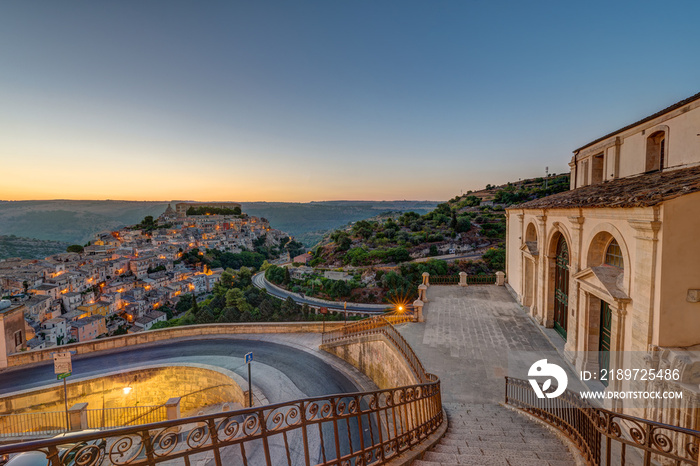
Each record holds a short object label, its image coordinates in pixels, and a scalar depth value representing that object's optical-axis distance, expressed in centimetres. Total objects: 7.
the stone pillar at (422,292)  1593
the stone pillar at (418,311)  1377
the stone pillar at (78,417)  1100
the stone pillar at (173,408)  1082
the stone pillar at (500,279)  1947
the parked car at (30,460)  470
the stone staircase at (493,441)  480
